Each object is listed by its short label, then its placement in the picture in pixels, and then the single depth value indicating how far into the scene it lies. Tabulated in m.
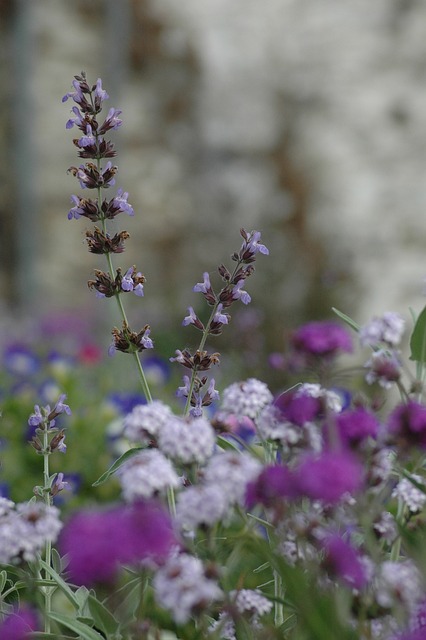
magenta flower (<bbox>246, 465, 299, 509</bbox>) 1.58
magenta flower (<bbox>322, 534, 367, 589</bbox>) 1.59
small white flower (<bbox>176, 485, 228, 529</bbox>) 1.59
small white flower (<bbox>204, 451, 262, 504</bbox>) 1.61
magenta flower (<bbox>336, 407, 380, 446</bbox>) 1.67
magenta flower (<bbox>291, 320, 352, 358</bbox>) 1.68
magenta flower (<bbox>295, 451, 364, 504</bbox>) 1.56
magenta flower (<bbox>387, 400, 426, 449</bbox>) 1.64
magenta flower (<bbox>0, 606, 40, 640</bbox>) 1.58
